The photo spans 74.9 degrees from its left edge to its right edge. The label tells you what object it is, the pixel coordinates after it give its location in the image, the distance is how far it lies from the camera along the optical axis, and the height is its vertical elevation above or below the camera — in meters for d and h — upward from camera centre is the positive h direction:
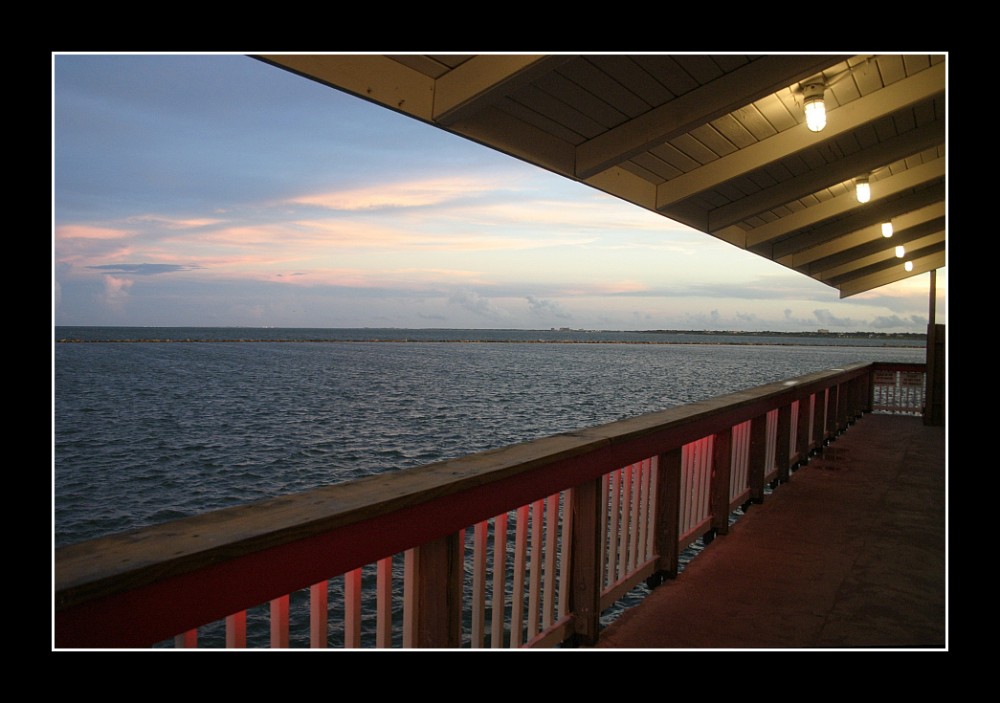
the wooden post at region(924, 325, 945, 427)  8.40 -0.39
